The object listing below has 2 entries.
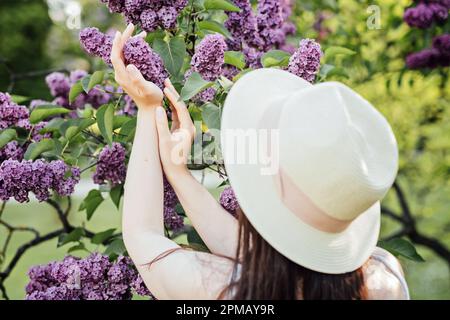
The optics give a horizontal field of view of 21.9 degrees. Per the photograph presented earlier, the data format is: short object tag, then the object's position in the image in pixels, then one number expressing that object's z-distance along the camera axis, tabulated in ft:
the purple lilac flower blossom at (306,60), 7.85
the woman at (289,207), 6.60
